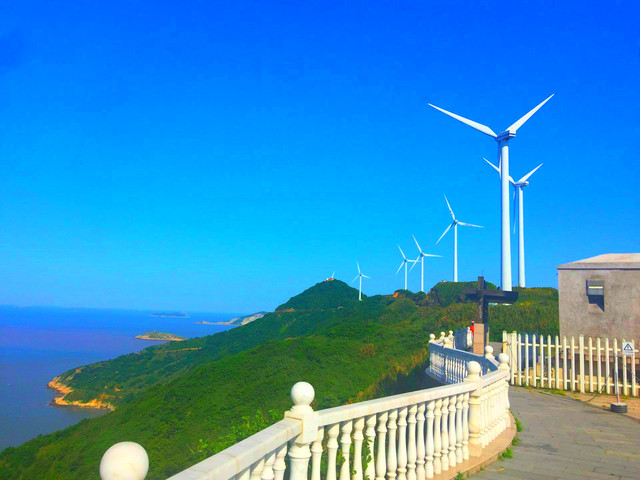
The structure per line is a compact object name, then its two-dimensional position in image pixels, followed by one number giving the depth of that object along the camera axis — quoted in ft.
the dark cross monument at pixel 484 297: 50.87
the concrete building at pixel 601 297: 50.52
